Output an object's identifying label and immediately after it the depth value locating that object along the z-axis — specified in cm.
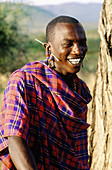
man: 187
